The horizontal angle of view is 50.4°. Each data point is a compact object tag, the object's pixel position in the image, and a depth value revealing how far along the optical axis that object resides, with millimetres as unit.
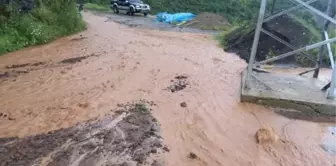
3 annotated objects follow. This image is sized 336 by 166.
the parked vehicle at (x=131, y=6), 26922
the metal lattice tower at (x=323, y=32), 6480
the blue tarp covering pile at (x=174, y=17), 24906
